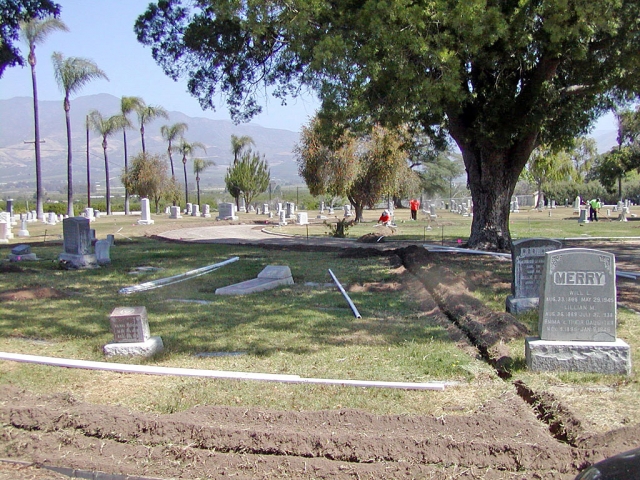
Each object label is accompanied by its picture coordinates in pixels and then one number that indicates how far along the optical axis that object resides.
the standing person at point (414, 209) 42.72
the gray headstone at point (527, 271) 9.20
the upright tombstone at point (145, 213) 40.73
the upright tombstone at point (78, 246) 15.44
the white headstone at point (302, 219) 38.91
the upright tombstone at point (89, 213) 44.72
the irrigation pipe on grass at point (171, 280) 11.73
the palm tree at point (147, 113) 56.72
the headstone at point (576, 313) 6.34
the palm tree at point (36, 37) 40.19
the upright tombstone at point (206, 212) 51.59
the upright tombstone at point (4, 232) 26.08
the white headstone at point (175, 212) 48.09
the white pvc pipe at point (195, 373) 5.97
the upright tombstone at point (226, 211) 45.34
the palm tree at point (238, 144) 72.56
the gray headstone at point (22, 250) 17.45
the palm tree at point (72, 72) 43.88
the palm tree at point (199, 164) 76.88
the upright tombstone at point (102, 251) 16.17
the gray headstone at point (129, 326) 7.23
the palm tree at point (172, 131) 67.62
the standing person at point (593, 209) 38.90
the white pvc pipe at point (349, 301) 9.32
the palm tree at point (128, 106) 55.25
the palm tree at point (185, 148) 73.19
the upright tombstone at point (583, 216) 37.53
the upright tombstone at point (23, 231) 30.09
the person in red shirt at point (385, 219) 32.91
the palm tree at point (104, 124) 55.31
